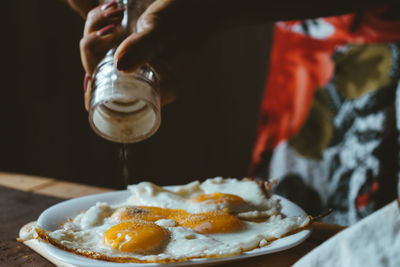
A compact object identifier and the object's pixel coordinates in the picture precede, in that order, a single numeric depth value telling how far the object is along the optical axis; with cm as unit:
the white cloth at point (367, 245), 39
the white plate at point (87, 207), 45
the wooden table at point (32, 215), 49
